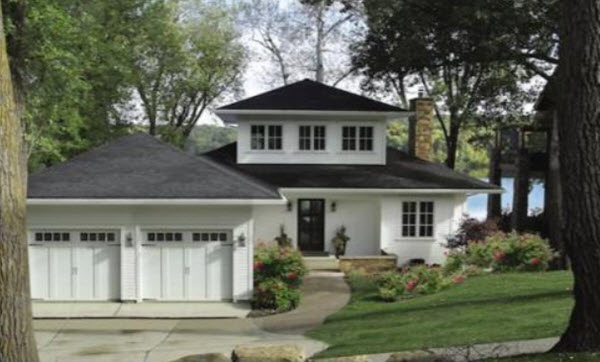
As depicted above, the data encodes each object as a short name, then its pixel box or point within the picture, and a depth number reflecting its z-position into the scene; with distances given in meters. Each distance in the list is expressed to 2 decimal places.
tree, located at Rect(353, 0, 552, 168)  20.45
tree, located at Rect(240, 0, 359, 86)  47.62
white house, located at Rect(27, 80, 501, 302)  17.73
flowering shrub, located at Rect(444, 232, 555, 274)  19.31
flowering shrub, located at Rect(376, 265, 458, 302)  17.17
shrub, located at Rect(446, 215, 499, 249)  22.20
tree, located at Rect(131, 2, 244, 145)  42.38
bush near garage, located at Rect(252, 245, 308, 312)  17.19
